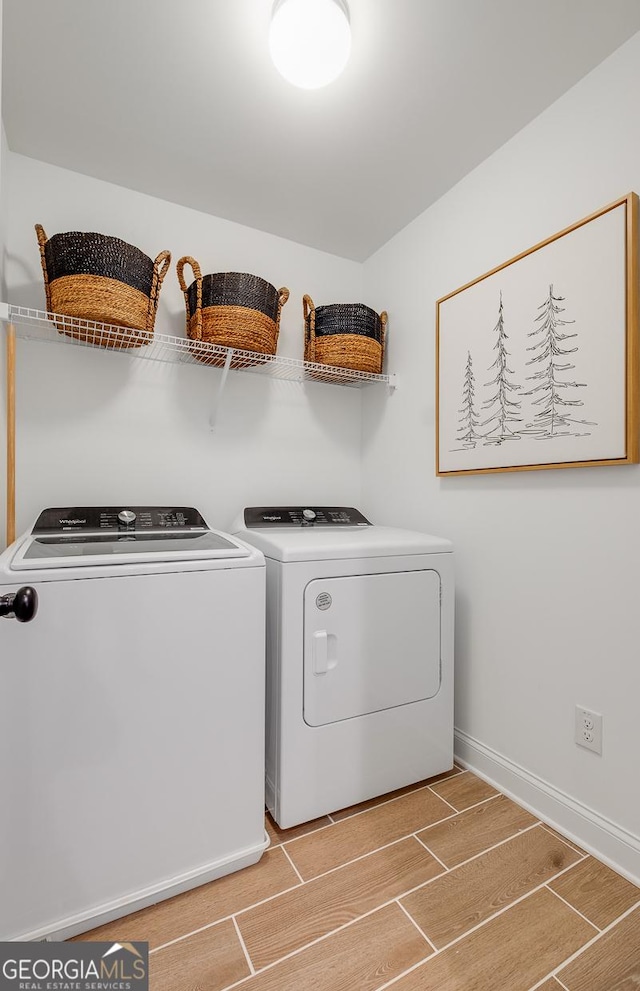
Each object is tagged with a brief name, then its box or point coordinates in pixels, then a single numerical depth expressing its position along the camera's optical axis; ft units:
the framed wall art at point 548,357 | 4.27
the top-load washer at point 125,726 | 3.49
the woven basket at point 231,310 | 5.84
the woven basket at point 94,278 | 4.98
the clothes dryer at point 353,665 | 4.78
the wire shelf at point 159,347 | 5.52
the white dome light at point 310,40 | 3.83
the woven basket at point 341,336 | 6.88
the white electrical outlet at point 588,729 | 4.50
